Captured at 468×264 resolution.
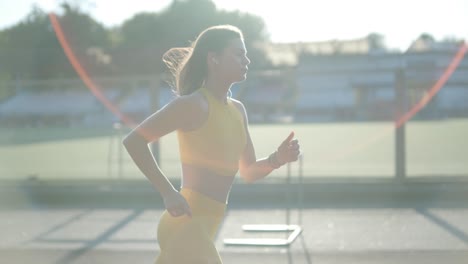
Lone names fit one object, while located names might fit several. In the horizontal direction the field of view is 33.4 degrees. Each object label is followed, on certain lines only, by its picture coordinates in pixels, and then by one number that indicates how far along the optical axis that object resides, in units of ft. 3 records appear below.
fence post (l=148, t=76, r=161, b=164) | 40.47
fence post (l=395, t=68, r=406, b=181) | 38.96
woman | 10.25
